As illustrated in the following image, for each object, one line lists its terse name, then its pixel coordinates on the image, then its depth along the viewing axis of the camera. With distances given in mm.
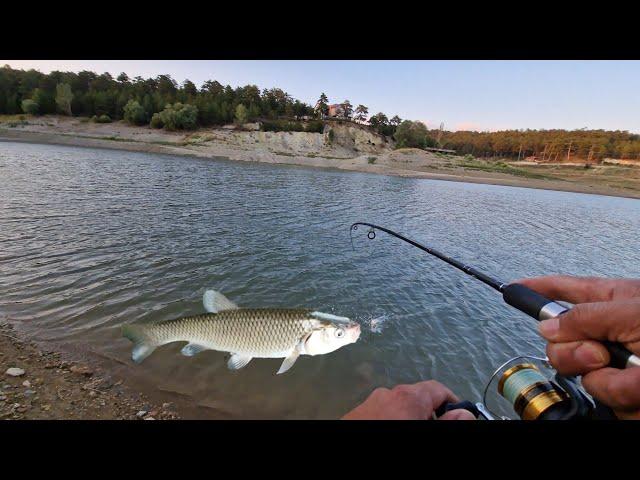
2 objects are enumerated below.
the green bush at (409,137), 96125
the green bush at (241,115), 80750
